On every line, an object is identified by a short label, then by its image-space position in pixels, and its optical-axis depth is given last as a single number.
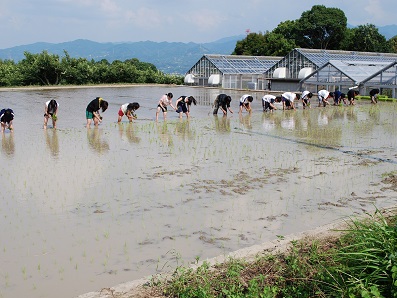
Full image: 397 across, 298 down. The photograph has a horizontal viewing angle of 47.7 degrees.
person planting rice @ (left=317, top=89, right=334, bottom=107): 22.94
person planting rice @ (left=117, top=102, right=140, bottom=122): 15.59
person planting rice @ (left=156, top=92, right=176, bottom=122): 16.48
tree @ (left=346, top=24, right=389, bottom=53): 60.56
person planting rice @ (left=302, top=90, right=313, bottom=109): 22.62
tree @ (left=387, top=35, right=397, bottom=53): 62.35
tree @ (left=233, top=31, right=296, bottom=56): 58.23
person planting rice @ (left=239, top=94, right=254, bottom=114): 18.73
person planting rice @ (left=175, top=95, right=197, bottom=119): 16.92
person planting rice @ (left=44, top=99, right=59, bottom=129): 14.12
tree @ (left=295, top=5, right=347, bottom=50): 65.25
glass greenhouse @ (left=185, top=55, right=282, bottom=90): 43.06
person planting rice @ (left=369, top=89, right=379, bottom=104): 24.92
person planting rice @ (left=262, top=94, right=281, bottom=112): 20.33
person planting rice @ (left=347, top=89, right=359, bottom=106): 23.91
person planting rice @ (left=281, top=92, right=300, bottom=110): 21.11
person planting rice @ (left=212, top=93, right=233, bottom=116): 18.47
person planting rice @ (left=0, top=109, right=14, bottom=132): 13.29
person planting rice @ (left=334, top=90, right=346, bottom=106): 23.86
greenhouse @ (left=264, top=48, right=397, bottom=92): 36.62
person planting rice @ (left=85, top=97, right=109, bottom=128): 14.37
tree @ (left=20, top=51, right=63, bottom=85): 43.81
